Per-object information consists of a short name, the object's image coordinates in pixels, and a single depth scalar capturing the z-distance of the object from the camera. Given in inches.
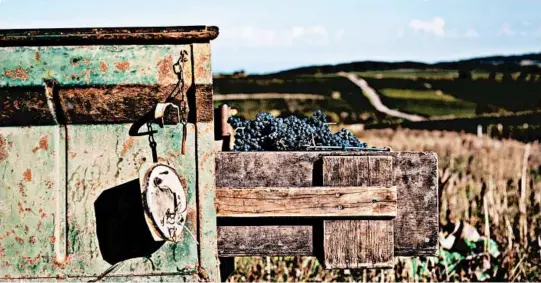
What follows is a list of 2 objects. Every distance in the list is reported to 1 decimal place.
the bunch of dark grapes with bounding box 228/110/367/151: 133.7
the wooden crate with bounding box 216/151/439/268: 111.0
